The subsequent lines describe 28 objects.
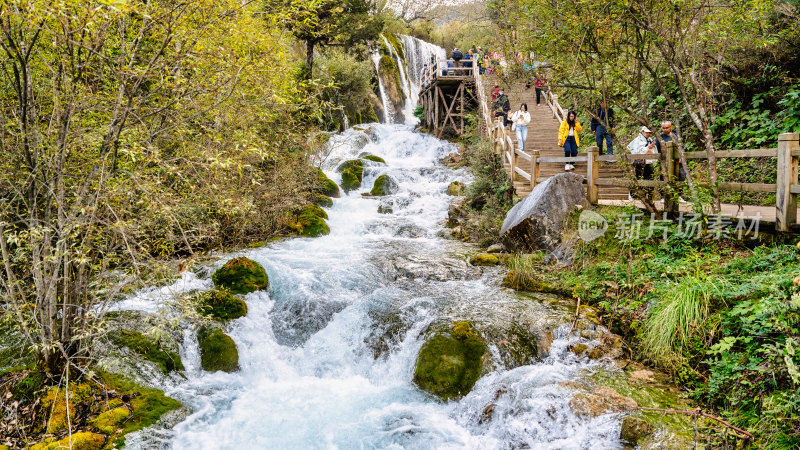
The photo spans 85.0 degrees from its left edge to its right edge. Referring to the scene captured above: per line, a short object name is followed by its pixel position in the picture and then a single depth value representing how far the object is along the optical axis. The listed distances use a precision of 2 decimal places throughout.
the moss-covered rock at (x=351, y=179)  17.05
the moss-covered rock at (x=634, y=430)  4.23
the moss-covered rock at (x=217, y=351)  6.27
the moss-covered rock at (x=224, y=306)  7.02
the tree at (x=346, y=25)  18.17
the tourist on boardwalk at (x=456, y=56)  23.14
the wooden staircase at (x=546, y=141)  11.31
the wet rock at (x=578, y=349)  5.89
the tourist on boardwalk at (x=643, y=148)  8.29
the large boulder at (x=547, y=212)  8.92
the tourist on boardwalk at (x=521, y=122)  12.91
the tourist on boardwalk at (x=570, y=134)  10.60
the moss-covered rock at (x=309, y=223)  12.17
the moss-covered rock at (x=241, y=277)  7.85
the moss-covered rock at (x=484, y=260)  9.59
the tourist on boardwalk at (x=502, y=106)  15.44
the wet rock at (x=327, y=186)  14.40
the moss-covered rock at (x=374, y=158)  19.67
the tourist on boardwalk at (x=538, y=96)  19.18
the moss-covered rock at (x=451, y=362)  5.70
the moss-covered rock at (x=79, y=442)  4.11
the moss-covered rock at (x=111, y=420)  4.50
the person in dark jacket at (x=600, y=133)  10.74
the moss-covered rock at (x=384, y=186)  16.33
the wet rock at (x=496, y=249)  10.33
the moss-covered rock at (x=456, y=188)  15.46
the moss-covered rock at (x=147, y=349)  5.86
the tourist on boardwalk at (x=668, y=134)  7.69
